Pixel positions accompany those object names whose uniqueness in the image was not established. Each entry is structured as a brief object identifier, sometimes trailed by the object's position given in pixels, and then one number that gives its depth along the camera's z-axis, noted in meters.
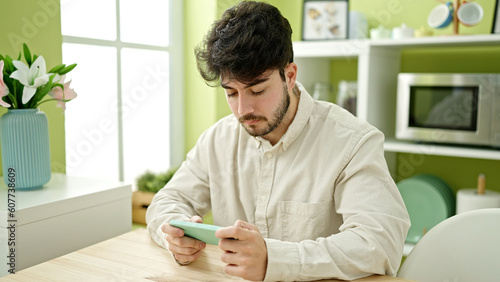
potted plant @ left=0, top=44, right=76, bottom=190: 1.36
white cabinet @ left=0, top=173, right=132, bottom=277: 1.25
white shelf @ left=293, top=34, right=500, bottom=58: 2.04
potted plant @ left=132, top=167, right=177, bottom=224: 2.27
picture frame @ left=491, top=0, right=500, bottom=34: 2.08
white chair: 1.07
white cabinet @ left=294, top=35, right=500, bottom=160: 2.09
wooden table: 1.00
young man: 0.99
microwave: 2.04
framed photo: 2.50
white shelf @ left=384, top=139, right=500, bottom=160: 2.03
